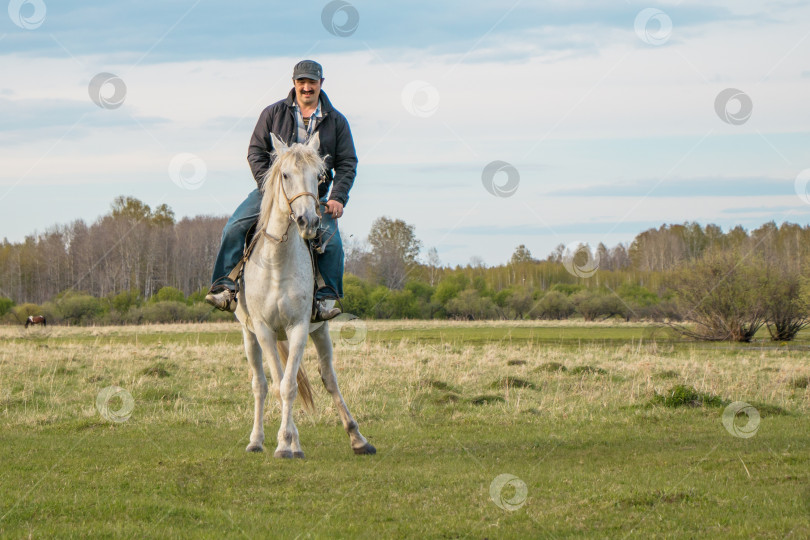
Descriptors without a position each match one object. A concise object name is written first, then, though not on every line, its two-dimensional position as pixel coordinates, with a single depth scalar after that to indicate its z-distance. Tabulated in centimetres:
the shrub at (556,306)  7956
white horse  923
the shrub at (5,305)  7987
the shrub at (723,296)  3806
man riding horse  1027
